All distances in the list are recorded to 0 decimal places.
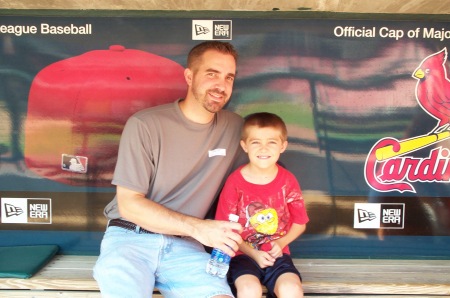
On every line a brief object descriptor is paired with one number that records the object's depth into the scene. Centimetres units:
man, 188
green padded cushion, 217
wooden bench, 215
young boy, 203
